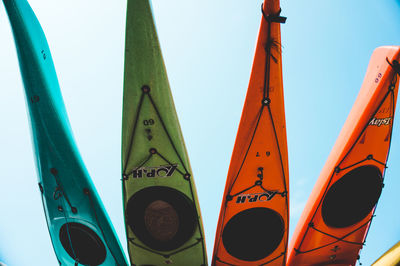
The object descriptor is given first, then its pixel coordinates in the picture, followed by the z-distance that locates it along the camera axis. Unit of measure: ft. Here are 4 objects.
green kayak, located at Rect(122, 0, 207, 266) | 8.75
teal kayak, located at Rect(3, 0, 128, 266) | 10.01
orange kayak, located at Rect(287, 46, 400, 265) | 10.55
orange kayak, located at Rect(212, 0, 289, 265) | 9.29
